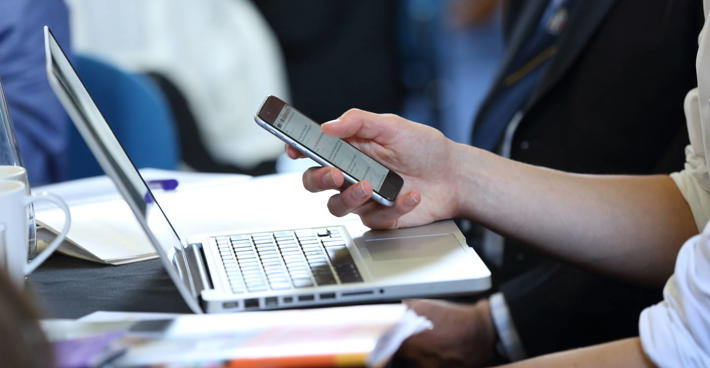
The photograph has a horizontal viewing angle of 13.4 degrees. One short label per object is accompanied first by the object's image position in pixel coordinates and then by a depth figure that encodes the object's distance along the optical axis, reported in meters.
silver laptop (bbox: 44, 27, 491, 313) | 2.26
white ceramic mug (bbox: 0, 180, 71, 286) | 2.28
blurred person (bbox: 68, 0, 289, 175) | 6.54
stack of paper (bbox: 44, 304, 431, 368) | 2.09
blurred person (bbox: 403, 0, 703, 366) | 2.83
